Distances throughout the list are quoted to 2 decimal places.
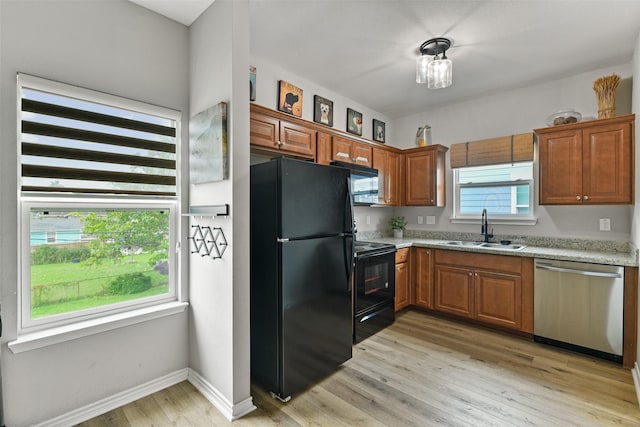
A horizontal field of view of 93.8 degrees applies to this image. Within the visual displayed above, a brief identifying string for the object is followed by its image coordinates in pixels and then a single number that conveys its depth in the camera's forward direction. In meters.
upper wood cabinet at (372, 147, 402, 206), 3.84
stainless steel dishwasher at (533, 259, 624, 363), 2.52
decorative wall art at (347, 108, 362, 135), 3.87
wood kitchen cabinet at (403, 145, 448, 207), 3.95
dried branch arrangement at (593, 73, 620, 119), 2.77
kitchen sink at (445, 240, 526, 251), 3.31
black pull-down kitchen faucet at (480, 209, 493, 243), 3.65
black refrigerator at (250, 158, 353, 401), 2.03
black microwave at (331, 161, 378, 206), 3.25
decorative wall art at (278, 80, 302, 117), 3.06
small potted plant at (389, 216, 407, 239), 4.40
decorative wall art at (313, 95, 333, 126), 3.45
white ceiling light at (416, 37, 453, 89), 2.50
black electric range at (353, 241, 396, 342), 2.91
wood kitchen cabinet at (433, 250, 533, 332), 3.01
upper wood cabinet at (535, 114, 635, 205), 2.67
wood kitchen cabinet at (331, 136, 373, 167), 3.26
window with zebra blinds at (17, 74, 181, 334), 1.71
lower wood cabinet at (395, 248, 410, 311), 3.56
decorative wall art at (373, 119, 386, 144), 4.30
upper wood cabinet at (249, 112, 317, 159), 2.54
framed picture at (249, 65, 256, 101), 2.72
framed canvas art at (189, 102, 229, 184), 1.90
